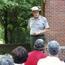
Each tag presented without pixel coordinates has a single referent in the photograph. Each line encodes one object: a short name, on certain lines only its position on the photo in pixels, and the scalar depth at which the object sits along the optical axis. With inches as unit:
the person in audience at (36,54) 253.1
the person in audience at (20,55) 204.2
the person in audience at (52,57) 227.9
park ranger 401.1
